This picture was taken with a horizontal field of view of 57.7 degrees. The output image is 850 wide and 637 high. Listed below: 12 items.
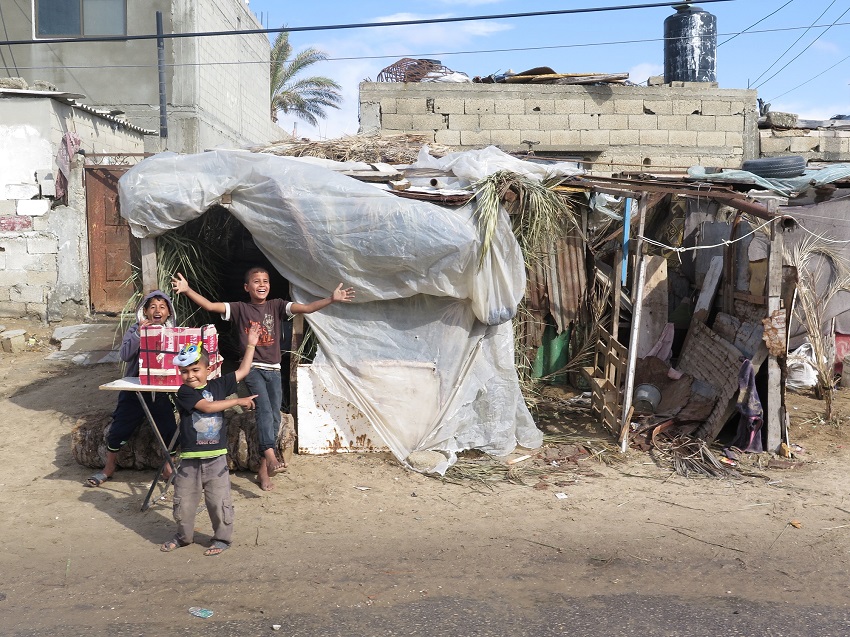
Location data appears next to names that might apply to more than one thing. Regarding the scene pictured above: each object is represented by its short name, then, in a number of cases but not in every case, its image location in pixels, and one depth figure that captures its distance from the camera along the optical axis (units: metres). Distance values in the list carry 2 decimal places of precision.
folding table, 5.06
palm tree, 25.17
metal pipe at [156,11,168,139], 16.23
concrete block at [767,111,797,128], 12.77
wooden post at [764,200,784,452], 6.32
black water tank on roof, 13.96
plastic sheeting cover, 6.00
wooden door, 11.36
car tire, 8.85
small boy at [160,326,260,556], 4.54
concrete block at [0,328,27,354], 9.91
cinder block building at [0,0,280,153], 16.66
